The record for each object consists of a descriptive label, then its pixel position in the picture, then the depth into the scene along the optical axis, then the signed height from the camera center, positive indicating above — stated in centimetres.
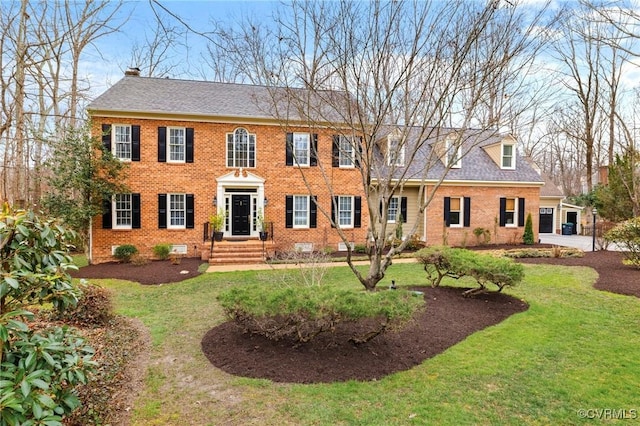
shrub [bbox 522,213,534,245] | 1791 -107
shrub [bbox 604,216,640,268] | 1040 -77
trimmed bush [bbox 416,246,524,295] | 691 -109
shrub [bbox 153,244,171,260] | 1380 -165
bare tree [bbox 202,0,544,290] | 516 +234
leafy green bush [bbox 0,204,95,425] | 223 -94
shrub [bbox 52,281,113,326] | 635 -186
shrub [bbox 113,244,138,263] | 1350 -166
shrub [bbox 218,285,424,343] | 443 -128
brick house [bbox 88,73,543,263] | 1394 +146
